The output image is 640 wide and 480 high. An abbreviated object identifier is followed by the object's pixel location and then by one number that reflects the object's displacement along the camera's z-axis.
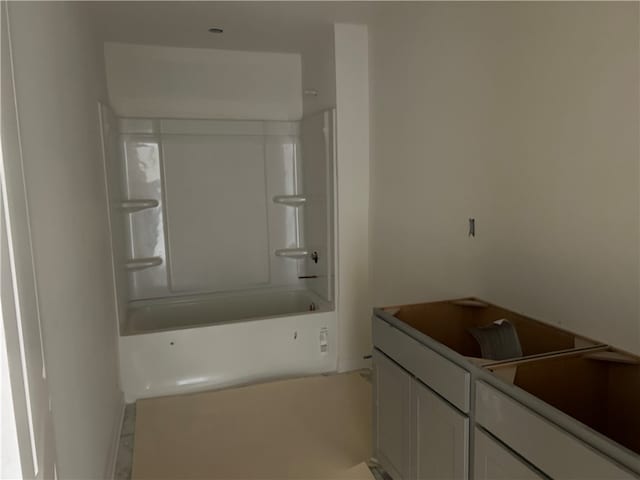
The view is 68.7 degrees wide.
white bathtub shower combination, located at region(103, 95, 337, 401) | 3.21
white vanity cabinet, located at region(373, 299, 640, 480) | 1.19
